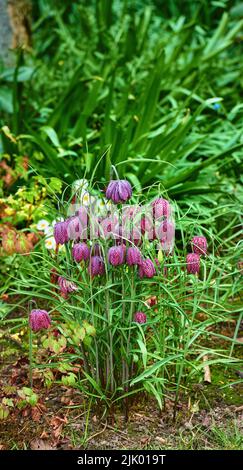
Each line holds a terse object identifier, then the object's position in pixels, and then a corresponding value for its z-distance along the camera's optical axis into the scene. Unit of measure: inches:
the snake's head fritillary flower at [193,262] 108.6
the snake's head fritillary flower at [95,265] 104.2
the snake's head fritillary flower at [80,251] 103.7
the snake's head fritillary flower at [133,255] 102.2
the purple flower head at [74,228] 104.6
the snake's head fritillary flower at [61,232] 104.9
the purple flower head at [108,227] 104.2
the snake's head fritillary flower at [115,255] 101.4
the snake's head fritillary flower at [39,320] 105.6
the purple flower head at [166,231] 104.7
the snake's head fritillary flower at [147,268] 104.9
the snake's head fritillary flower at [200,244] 109.7
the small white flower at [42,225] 157.6
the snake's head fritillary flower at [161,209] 106.0
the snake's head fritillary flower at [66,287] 106.9
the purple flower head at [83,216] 106.2
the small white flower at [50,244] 151.3
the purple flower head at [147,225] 106.7
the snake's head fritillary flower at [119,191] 101.5
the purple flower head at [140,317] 108.0
